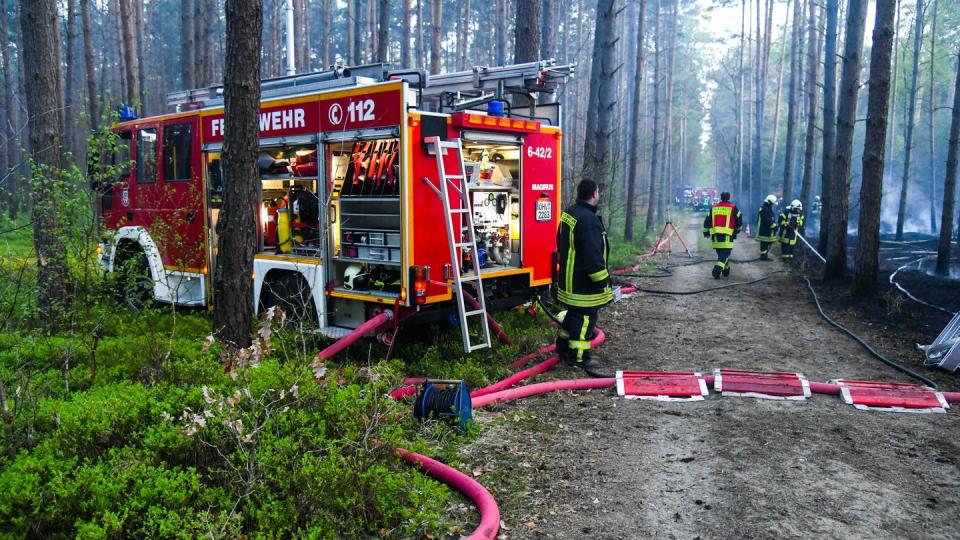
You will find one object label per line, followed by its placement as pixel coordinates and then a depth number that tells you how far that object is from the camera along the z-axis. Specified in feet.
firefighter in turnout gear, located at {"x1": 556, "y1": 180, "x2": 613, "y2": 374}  22.82
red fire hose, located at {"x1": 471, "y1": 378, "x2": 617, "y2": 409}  19.25
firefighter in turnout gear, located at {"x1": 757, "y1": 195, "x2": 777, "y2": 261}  55.47
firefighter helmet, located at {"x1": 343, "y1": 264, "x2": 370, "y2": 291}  23.13
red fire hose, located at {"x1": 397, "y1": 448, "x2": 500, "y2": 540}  11.80
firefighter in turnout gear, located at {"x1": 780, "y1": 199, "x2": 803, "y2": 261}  54.08
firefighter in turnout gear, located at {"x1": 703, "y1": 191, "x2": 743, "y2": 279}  45.88
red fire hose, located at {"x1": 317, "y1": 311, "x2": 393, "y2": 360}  21.39
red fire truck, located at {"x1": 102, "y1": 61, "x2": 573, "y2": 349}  21.76
